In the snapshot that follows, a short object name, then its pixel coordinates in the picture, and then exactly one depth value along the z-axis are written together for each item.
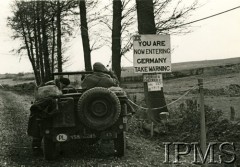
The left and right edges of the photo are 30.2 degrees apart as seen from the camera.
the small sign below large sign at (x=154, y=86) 11.41
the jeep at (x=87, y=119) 8.76
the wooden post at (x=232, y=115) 13.56
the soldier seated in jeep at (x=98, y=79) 9.88
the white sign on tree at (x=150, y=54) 10.68
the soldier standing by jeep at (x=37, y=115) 8.76
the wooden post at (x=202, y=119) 7.53
